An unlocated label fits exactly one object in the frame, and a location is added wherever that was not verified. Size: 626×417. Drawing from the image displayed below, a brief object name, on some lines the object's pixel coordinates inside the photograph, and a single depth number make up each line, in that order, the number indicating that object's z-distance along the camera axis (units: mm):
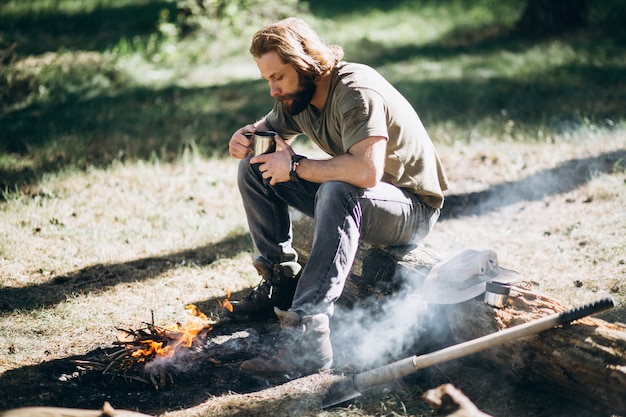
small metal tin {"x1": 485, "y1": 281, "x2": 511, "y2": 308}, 3568
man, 3666
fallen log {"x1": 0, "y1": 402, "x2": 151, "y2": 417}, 2891
